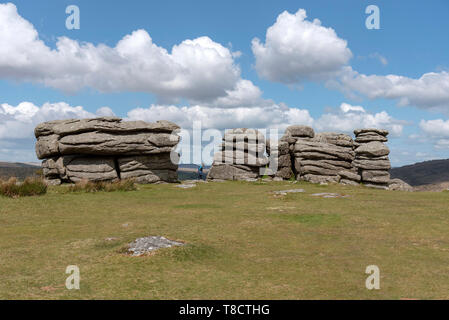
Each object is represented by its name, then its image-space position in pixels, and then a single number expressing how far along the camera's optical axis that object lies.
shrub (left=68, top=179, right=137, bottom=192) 26.36
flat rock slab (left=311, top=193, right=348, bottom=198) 23.60
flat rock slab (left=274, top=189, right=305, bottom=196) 25.39
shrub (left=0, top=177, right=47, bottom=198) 22.81
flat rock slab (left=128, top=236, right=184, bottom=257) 10.25
